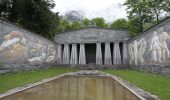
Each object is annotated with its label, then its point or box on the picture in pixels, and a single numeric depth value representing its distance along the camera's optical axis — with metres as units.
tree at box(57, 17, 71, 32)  26.31
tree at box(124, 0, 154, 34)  17.48
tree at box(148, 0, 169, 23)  16.48
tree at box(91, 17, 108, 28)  28.78
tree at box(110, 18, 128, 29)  24.89
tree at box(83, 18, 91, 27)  29.08
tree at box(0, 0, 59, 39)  14.21
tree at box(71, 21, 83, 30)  27.12
